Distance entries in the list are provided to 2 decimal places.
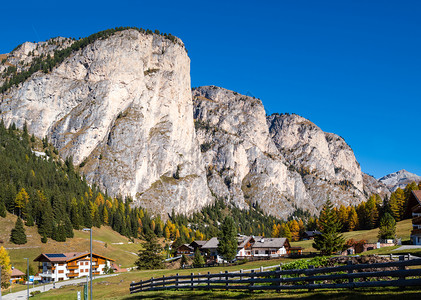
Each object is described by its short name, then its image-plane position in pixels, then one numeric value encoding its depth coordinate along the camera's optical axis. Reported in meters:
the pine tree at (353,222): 151.50
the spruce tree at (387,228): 84.24
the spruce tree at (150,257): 88.81
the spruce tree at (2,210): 123.62
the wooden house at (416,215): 61.79
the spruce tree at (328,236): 66.38
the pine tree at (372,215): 142.50
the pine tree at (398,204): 132.25
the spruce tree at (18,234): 109.94
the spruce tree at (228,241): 82.75
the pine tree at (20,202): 129.62
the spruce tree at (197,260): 84.98
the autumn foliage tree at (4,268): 79.06
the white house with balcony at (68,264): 99.56
